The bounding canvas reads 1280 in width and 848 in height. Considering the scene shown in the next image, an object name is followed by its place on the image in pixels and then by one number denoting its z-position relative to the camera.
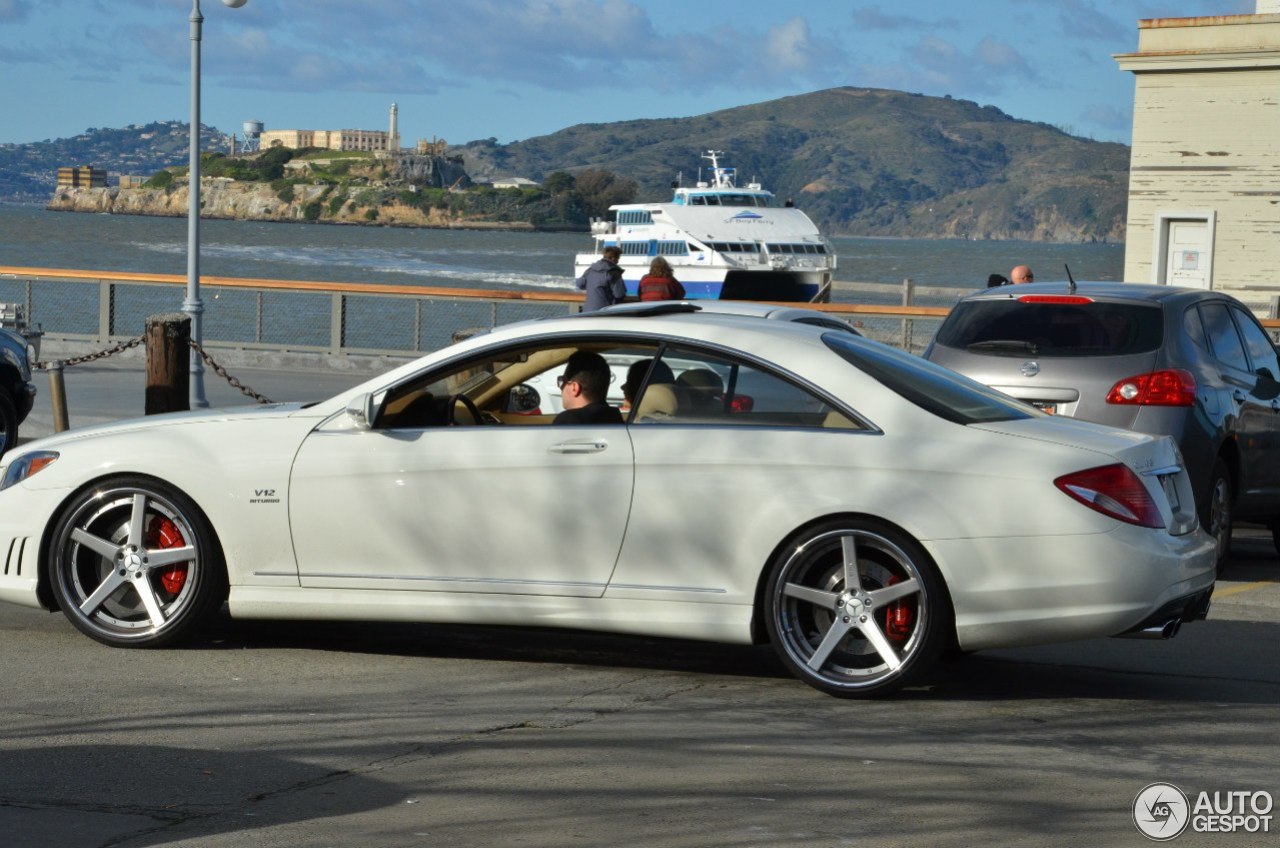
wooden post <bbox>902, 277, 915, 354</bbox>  22.05
